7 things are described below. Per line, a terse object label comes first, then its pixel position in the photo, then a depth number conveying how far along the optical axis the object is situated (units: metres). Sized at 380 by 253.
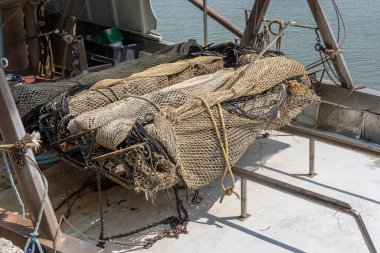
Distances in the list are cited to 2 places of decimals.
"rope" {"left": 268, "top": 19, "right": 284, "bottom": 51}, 6.31
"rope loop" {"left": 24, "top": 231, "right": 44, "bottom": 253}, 3.31
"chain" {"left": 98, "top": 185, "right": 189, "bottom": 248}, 4.46
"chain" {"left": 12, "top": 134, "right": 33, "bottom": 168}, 3.28
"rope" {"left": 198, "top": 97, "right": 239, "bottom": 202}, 4.29
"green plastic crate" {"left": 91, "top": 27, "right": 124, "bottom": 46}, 8.56
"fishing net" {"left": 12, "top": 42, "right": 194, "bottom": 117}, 5.16
